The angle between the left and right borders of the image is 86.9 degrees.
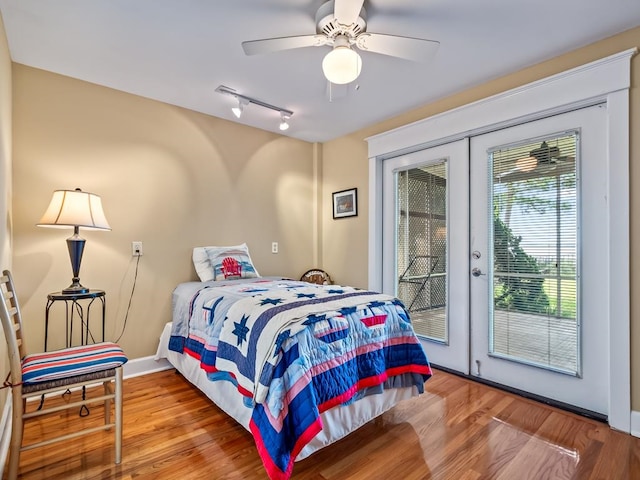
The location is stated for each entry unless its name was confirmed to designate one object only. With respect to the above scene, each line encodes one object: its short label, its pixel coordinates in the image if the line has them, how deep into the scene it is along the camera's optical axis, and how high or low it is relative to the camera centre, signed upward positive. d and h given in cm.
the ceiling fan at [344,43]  168 +105
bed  149 -64
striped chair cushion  152 -59
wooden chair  143 -61
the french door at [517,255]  214 -12
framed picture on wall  362 +40
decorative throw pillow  293 -22
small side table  233 -56
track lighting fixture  273 +119
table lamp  213 +15
